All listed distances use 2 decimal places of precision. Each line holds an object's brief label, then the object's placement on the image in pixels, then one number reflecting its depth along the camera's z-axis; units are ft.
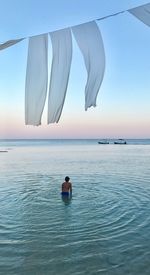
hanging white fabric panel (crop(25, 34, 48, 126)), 17.30
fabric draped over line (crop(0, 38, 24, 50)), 17.13
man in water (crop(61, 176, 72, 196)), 34.93
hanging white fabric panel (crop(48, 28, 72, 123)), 16.78
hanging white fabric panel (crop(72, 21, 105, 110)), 16.86
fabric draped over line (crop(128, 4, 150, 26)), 15.95
